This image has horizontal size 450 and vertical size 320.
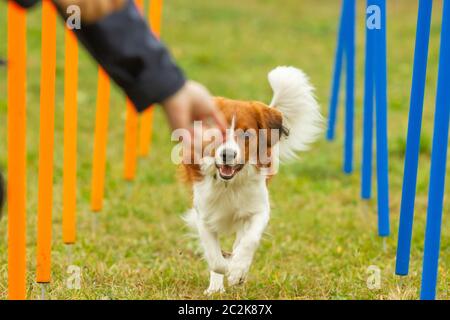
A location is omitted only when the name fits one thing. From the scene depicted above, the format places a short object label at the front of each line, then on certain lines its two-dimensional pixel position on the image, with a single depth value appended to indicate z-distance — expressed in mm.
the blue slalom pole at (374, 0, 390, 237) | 7891
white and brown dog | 7091
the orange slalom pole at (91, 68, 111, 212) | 9335
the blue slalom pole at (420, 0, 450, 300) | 5776
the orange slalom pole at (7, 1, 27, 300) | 4674
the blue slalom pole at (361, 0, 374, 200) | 8700
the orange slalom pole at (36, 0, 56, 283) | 6382
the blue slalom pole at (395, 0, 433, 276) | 6313
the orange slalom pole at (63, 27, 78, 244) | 7633
